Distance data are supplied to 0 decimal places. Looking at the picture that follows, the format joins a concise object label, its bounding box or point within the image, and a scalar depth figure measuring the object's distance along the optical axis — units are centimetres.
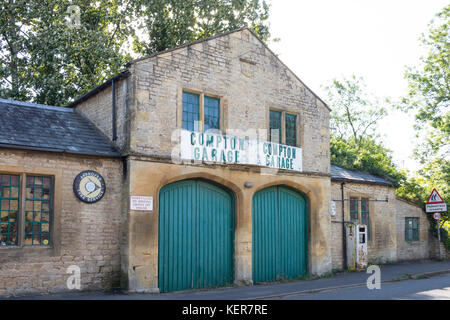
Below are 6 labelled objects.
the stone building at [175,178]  1127
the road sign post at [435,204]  1928
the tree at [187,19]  2517
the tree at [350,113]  4400
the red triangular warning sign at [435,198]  1934
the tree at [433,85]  2791
